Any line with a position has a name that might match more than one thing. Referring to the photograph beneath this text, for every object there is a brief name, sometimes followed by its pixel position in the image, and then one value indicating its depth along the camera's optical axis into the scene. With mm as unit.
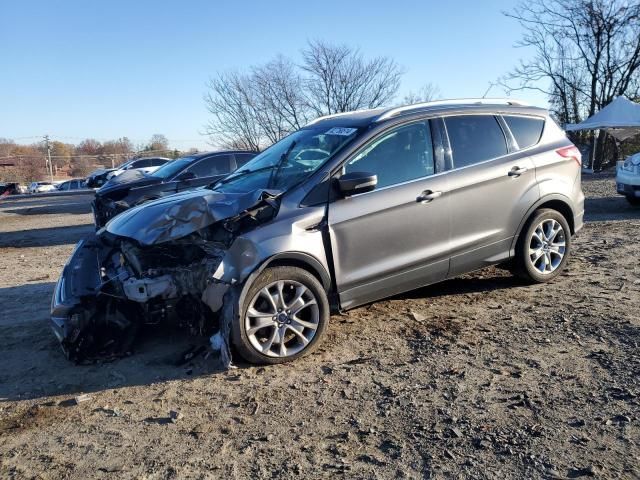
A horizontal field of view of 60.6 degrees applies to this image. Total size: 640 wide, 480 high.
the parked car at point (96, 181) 26125
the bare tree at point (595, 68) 28688
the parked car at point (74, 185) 42769
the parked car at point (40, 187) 49969
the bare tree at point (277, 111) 28250
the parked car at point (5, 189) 19981
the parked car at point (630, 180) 10758
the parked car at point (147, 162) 26700
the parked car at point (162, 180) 10031
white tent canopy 23547
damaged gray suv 4168
